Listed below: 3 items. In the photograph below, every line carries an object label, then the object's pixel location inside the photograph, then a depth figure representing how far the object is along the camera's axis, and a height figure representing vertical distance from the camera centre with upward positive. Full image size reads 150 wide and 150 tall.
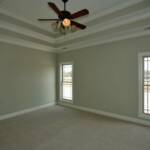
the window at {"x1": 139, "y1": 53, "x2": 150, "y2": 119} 3.43 -0.26
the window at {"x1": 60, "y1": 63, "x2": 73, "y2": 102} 5.39 -0.32
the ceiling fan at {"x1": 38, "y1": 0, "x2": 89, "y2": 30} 2.04 +1.06
